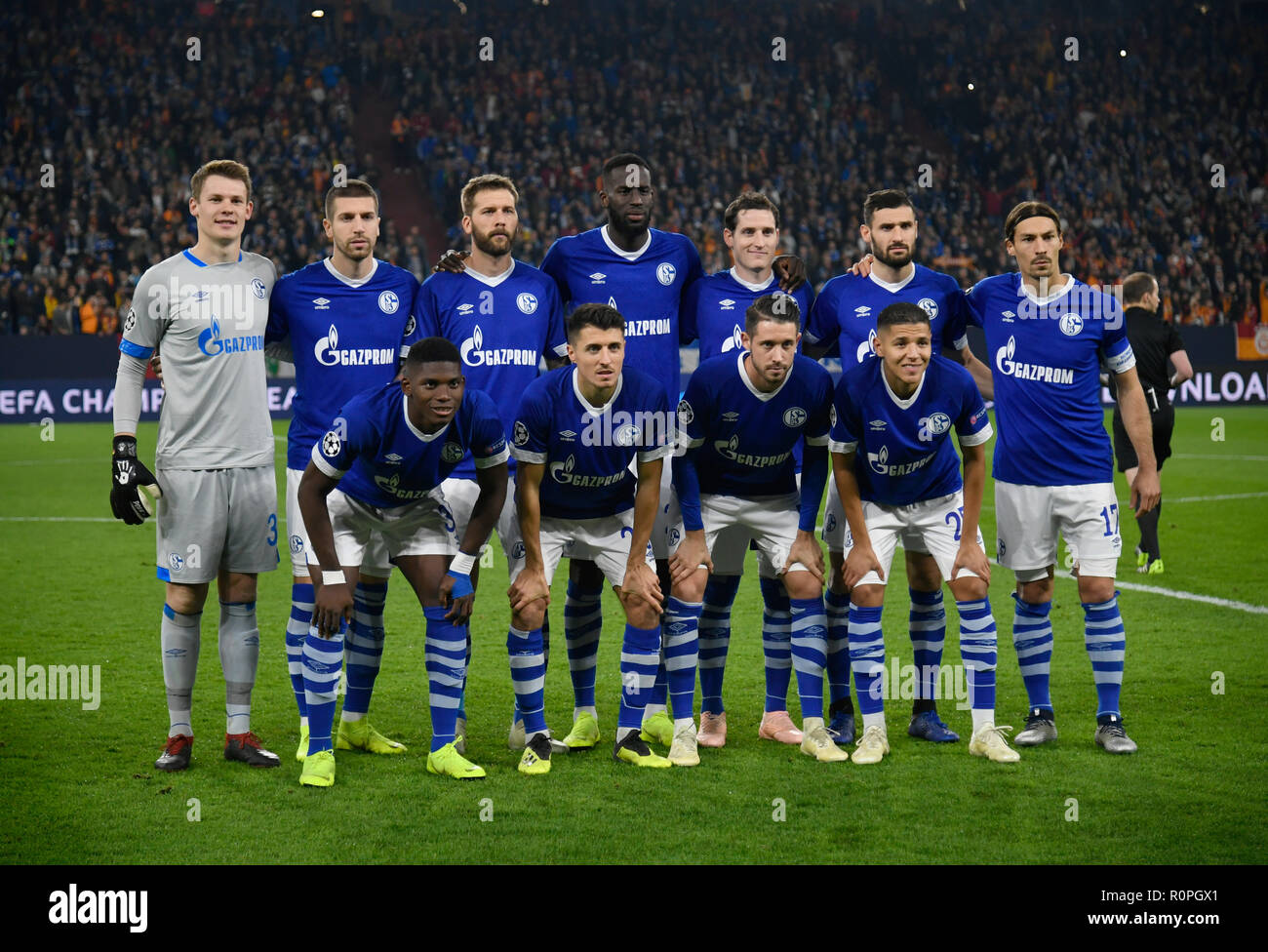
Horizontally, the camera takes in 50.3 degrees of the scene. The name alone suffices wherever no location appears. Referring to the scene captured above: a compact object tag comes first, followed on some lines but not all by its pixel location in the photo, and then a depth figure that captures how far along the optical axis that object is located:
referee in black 10.16
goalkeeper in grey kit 5.53
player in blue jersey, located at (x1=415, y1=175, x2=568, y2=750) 5.91
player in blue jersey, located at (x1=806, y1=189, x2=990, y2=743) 6.01
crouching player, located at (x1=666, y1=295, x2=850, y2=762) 5.70
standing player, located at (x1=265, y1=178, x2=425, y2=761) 5.75
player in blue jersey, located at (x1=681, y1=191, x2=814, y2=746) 6.04
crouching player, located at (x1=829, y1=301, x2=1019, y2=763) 5.64
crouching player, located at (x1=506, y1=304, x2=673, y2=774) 5.50
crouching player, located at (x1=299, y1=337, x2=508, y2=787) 5.22
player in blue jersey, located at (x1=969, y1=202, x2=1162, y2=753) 5.87
